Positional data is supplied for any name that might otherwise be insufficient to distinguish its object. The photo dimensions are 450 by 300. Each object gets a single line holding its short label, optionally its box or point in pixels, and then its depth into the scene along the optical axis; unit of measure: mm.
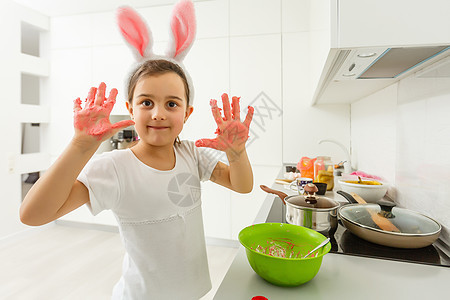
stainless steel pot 792
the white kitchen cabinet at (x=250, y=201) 2584
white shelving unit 2670
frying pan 723
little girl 667
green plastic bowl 544
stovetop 696
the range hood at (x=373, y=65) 642
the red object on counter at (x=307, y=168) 1786
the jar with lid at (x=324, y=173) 1484
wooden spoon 776
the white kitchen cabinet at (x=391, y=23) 522
